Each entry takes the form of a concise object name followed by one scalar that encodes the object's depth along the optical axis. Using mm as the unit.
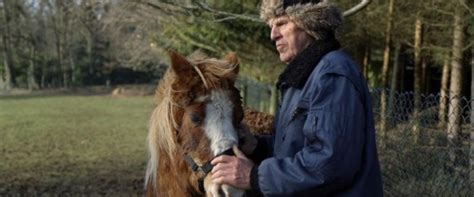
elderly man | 2152
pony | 2650
